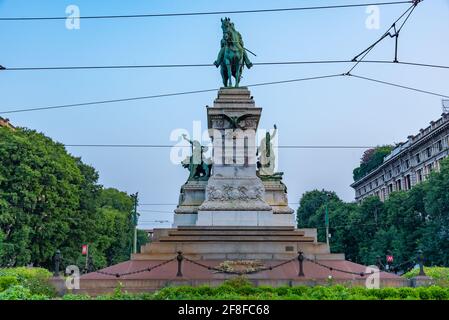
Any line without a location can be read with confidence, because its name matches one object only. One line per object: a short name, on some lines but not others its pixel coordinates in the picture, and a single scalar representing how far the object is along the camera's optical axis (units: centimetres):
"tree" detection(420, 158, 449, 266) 4272
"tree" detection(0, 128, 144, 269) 3828
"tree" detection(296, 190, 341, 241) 8550
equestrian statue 2642
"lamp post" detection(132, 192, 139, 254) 5550
